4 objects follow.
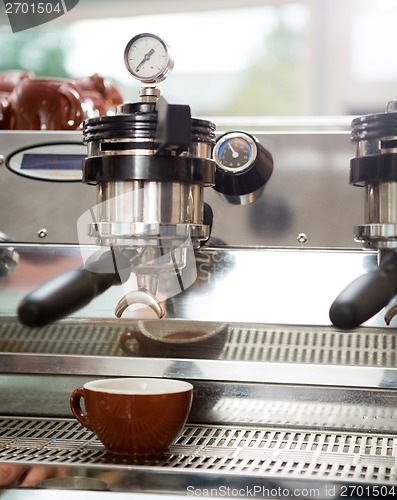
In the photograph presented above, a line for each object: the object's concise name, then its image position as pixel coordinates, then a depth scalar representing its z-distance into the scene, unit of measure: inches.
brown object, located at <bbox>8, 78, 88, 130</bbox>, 50.2
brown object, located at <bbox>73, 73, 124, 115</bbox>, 55.0
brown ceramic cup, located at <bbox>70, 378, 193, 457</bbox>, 41.9
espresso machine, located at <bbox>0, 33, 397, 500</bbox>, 39.9
